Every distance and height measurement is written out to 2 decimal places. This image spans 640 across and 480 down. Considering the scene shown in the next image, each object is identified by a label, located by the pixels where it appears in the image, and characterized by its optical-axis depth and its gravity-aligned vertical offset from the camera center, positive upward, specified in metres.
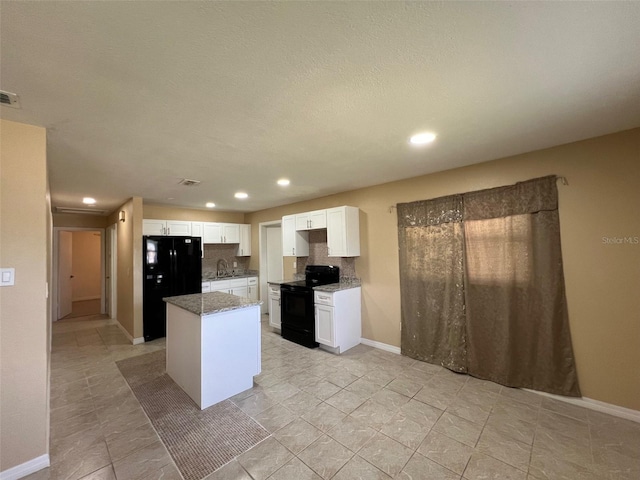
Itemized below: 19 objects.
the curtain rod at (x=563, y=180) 2.46 +0.57
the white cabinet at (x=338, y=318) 3.68 -1.06
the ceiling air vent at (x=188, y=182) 3.36 +0.95
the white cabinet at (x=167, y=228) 4.80 +0.51
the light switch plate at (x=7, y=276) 1.71 -0.12
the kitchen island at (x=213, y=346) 2.49 -0.99
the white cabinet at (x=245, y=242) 6.25 +0.21
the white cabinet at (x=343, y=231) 3.93 +0.25
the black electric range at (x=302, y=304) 3.99 -0.91
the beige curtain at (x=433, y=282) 3.09 -0.49
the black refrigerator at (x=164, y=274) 4.34 -0.36
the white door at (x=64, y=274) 5.96 -0.41
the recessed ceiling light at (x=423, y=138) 2.16 +0.93
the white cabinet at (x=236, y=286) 5.37 -0.76
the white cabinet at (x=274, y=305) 4.70 -1.02
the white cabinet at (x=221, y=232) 5.64 +0.44
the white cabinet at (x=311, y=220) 4.27 +0.49
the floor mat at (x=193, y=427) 1.86 -1.50
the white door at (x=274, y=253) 6.18 -0.09
